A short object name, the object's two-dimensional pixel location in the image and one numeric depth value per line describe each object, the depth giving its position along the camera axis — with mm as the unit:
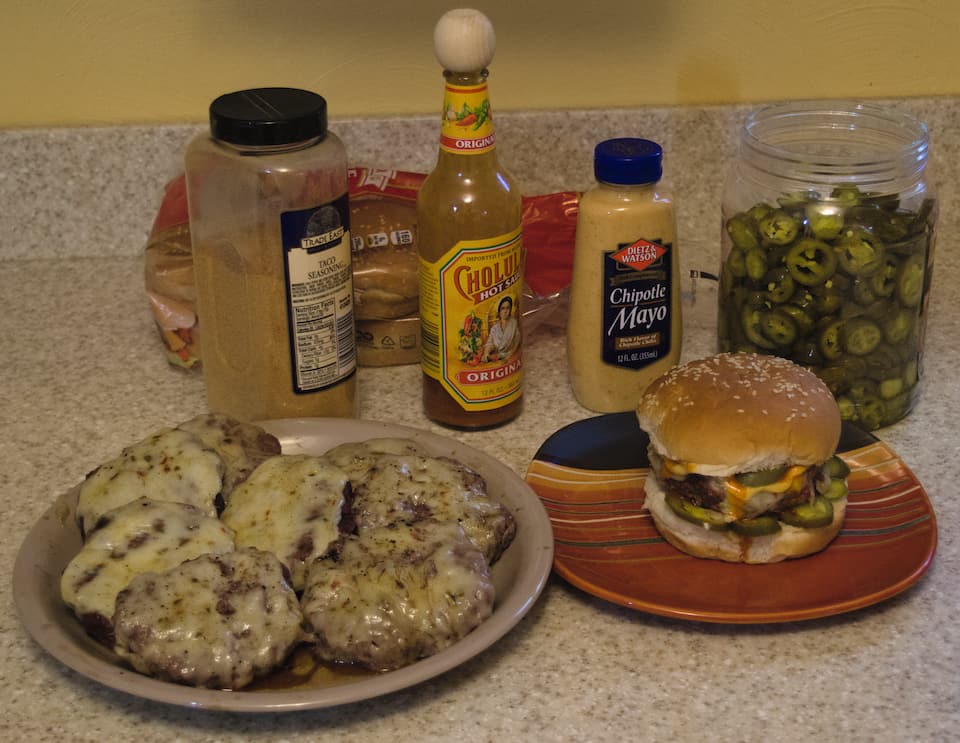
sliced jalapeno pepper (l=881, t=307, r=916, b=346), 1165
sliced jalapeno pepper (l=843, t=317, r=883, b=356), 1159
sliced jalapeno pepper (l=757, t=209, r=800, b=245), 1146
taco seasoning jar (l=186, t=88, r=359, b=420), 1072
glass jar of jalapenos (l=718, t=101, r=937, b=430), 1137
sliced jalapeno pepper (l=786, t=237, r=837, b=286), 1136
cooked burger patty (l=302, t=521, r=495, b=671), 876
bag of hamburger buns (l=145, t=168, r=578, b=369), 1322
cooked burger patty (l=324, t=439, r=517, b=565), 984
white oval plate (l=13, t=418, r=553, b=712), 825
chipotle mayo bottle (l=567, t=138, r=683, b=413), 1172
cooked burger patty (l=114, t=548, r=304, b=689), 845
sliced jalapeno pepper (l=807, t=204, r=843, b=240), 1132
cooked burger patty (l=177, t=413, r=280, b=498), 1036
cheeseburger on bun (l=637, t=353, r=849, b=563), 1000
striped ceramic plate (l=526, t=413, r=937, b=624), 952
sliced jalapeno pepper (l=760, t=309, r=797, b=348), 1169
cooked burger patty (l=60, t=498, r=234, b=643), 899
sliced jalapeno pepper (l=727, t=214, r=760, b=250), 1180
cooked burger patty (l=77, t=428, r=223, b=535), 990
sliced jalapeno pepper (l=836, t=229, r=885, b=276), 1127
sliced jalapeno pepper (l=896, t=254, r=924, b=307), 1151
